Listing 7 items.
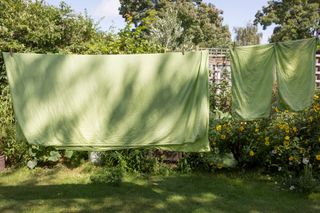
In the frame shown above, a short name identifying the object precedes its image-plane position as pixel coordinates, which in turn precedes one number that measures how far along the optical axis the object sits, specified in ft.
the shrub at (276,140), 15.67
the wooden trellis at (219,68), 22.57
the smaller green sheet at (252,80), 12.70
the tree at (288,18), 76.90
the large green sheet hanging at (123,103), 11.64
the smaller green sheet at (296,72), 12.60
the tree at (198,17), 88.63
